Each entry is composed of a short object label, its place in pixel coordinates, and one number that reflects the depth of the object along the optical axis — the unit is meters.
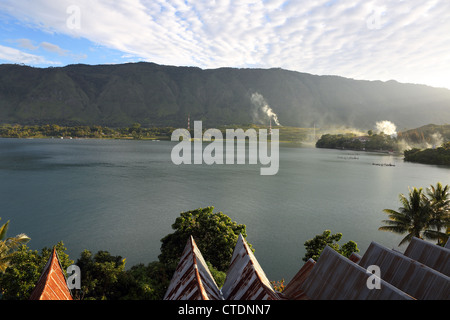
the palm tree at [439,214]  42.86
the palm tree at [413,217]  45.03
